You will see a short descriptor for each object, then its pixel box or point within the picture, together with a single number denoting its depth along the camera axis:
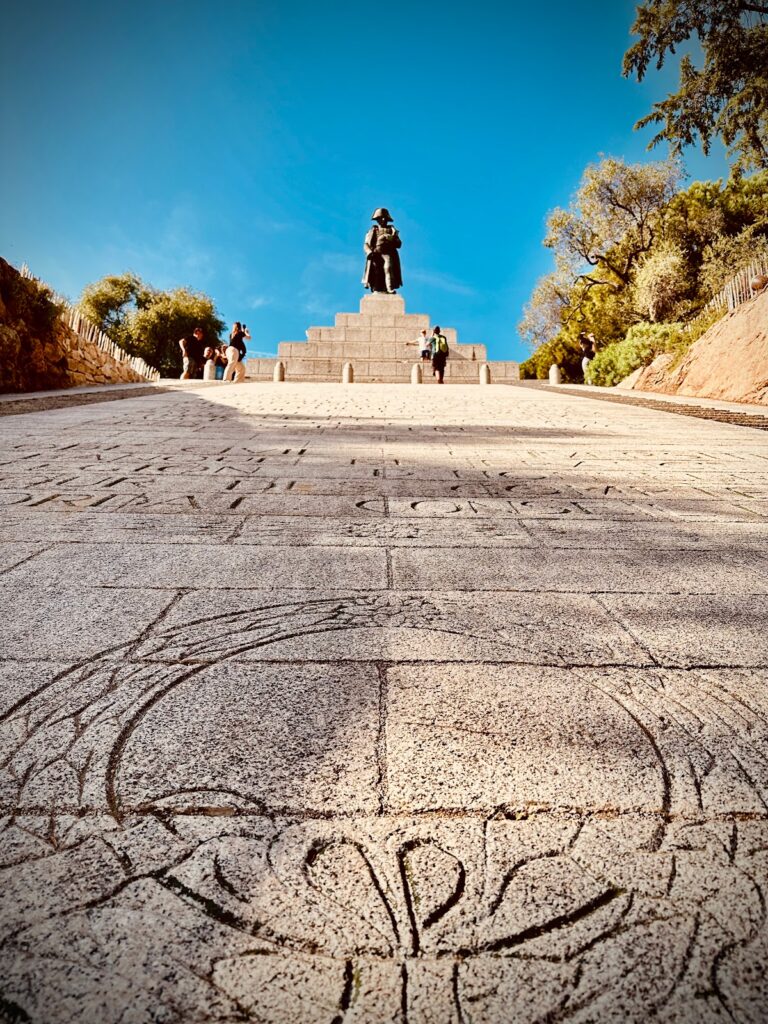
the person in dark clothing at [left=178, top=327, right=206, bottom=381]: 37.03
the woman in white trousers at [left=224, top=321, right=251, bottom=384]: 19.31
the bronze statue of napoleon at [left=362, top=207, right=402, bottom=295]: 27.81
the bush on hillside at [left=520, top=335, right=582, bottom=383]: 31.25
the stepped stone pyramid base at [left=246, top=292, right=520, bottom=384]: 25.02
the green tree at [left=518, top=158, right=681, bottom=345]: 27.44
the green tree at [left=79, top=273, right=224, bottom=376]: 37.56
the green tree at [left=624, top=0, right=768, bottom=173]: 14.76
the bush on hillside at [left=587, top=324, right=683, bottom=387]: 16.89
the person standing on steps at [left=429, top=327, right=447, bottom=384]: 19.48
